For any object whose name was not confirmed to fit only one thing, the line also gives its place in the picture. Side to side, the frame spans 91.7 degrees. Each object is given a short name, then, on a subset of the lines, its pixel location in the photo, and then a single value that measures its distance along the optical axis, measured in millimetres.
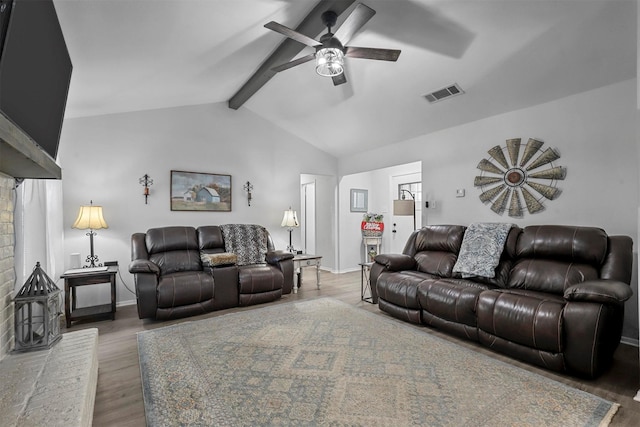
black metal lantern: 1892
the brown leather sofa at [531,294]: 2082
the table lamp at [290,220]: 5145
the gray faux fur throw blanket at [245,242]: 4336
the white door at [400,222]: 6323
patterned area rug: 1737
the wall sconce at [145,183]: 4283
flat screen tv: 1299
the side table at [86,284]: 3264
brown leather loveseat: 3297
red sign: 6480
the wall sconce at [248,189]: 5121
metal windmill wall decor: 3270
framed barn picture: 4531
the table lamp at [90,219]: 3508
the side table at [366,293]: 3996
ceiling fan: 2342
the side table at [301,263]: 4613
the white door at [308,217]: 7051
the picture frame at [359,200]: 6421
